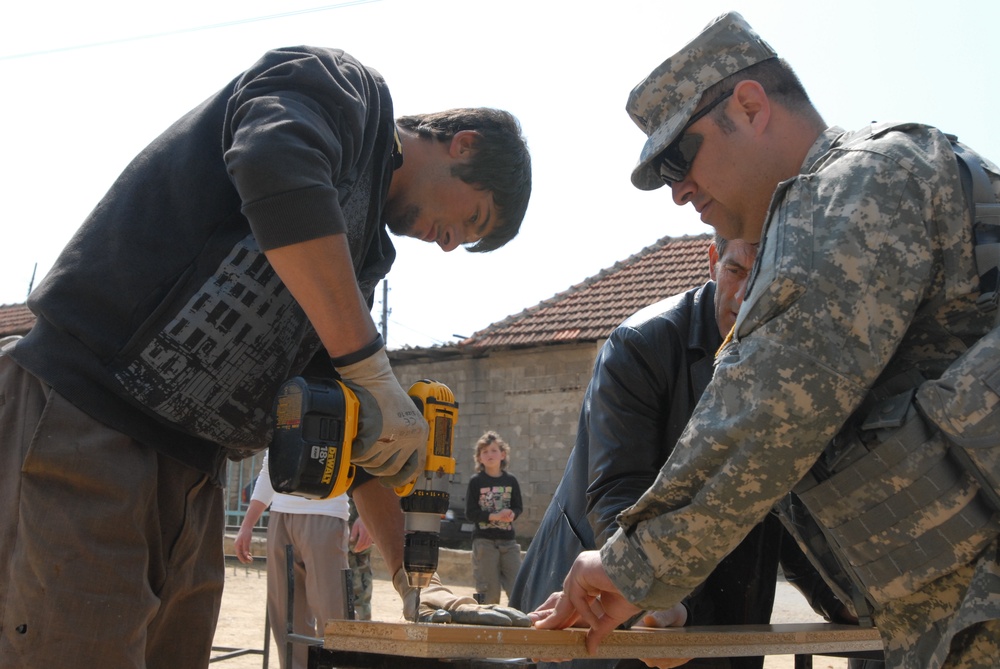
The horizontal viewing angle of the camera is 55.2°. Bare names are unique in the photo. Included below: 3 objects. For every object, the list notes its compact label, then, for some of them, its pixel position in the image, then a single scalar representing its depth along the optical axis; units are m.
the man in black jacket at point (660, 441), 2.82
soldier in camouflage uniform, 1.65
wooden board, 1.81
